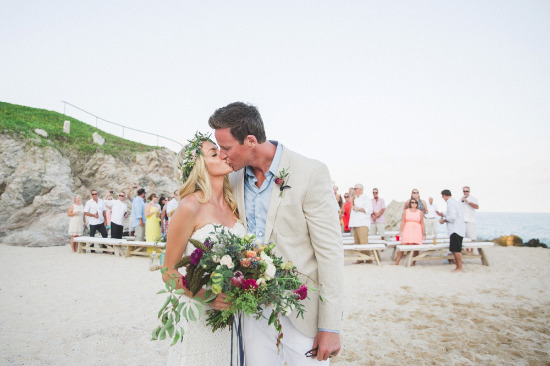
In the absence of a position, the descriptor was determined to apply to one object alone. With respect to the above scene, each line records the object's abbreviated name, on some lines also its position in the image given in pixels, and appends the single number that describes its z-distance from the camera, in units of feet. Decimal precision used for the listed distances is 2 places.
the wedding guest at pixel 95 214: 45.06
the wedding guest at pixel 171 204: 42.18
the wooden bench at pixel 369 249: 35.12
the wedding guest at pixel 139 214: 44.83
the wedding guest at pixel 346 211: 44.75
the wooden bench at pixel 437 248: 34.40
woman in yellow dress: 42.32
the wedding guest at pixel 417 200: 37.68
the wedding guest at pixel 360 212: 37.32
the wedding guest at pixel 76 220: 44.69
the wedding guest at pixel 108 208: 49.37
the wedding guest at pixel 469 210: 36.22
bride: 8.04
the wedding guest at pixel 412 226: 35.99
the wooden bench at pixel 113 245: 40.75
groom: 7.32
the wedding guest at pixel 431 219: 48.96
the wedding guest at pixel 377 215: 43.82
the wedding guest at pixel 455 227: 31.83
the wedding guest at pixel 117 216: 44.22
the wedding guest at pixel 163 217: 45.56
